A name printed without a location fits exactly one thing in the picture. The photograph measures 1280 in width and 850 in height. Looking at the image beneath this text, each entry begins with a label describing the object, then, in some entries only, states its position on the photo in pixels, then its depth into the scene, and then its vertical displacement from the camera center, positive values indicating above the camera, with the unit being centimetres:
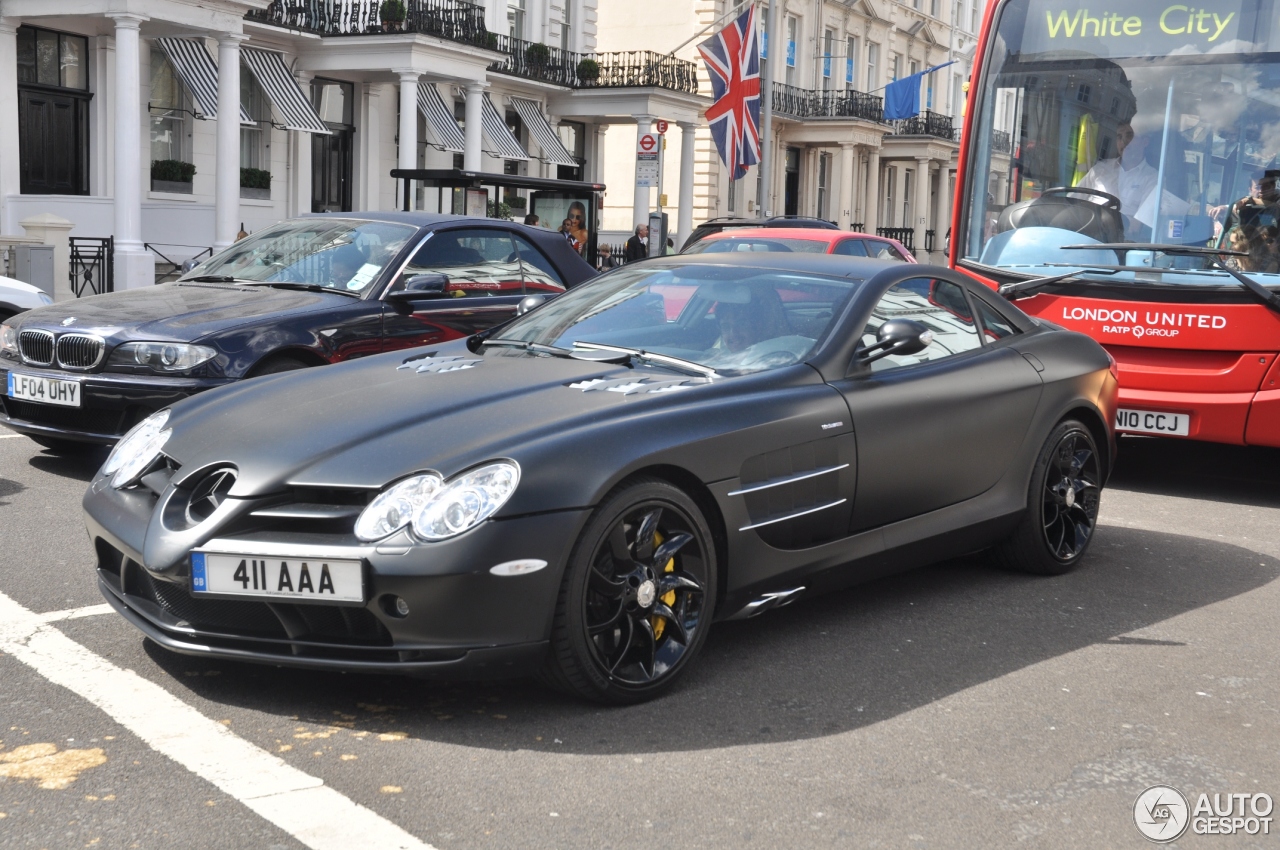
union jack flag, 2686 +166
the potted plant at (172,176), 2509 -34
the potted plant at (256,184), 2697 -43
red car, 1445 -55
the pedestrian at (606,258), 3185 -179
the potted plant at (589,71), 3591 +246
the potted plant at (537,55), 3441 +267
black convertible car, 750 -82
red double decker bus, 874 +3
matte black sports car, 404 -91
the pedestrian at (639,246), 2823 -128
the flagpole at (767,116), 3003 +141
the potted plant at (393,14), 2767 +276
